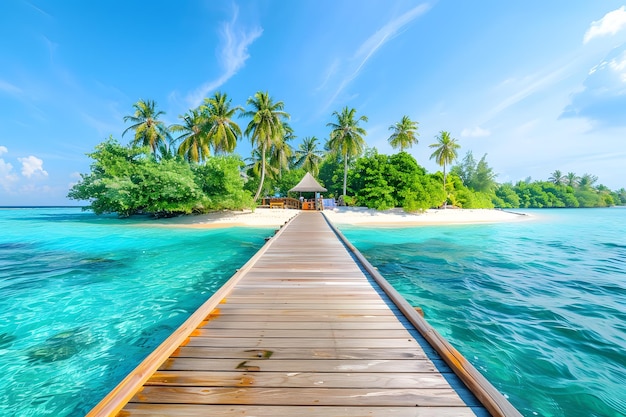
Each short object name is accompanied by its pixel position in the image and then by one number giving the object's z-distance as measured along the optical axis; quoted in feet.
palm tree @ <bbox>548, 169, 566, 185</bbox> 229.04
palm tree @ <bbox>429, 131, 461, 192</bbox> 109.09
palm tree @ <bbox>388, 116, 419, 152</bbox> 107.24
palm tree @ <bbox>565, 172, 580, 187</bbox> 229.86
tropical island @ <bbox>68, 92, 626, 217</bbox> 66.08
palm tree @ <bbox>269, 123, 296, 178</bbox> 94.24
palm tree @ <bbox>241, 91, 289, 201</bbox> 79.51
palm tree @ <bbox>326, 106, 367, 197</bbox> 95.76
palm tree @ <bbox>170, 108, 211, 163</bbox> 87.08
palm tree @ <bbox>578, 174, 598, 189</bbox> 231.50
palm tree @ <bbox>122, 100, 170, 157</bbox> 89.40
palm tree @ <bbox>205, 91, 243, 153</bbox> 79.36
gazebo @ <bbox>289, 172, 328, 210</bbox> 85.05
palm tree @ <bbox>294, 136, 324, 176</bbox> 119.75
